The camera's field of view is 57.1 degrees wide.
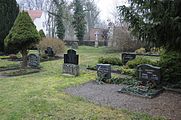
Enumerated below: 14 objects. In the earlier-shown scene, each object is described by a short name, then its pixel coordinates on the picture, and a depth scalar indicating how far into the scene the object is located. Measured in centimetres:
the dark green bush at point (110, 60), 1149
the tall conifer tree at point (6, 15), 1397
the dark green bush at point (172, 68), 719
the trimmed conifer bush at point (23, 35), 919
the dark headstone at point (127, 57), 1130
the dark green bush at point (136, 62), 980
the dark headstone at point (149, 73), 701
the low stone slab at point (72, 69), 873
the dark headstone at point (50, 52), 1488
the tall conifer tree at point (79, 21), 2916
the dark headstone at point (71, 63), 874
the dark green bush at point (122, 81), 748
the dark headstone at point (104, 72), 789
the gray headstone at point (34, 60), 1054
